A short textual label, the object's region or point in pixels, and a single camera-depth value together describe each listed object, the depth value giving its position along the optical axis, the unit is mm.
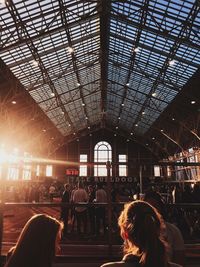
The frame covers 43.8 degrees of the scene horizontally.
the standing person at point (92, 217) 8106
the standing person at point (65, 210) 8266
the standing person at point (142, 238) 1545
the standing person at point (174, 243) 2364
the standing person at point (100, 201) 7762
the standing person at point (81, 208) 7988
